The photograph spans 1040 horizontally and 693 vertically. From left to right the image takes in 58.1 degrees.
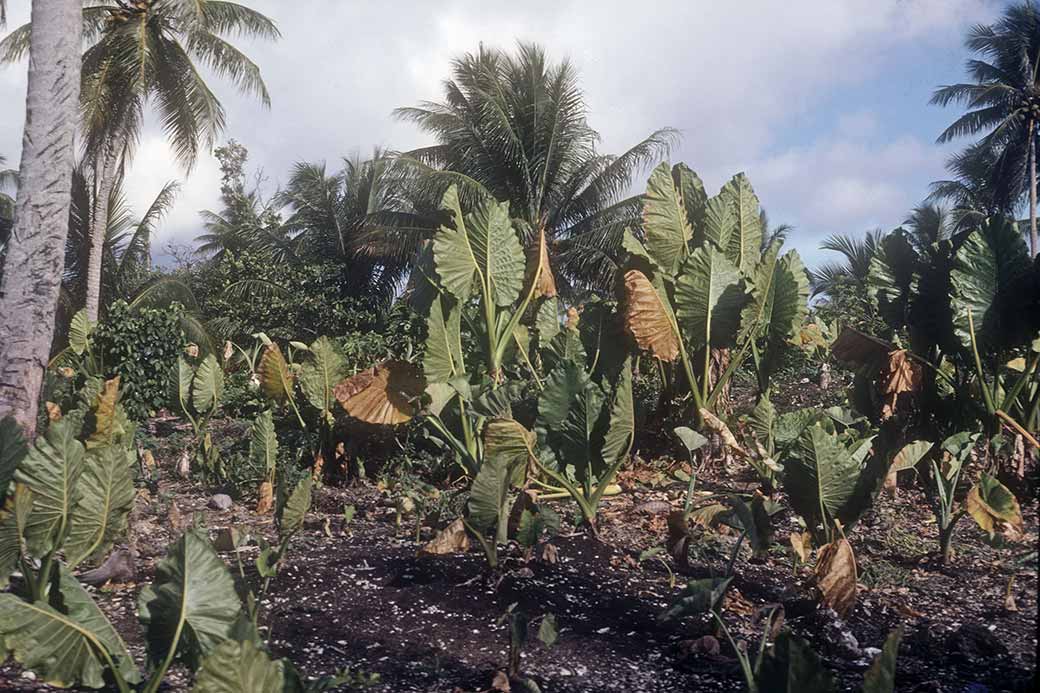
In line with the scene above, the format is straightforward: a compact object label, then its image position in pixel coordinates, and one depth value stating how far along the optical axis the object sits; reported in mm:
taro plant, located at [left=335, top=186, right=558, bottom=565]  4965
